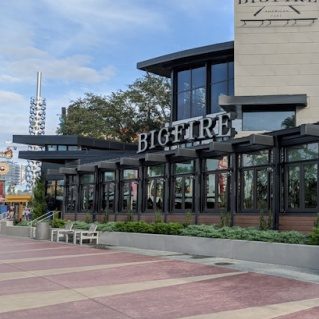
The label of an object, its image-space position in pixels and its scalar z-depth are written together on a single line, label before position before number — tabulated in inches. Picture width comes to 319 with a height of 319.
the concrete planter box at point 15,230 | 832.2
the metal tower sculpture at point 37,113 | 3447.3
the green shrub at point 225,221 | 551.8
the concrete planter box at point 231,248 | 395.3
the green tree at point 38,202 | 1070.4
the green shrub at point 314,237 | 396.2
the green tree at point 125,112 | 1509.4
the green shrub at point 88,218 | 824.0
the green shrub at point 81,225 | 737.6
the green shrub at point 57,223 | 822.2
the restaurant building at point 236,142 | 526.0
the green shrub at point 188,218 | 616.1
